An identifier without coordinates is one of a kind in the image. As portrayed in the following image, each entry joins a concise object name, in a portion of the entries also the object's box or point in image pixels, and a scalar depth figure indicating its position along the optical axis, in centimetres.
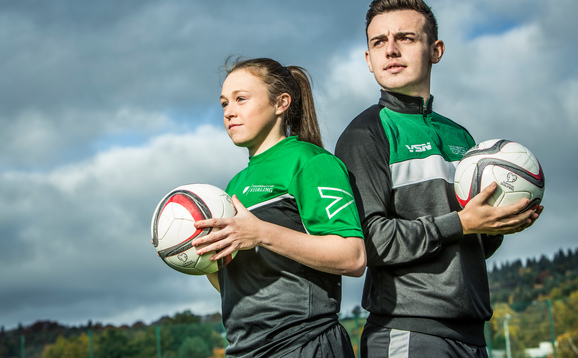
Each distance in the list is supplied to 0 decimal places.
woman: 278
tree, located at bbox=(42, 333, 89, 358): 1606
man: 305
